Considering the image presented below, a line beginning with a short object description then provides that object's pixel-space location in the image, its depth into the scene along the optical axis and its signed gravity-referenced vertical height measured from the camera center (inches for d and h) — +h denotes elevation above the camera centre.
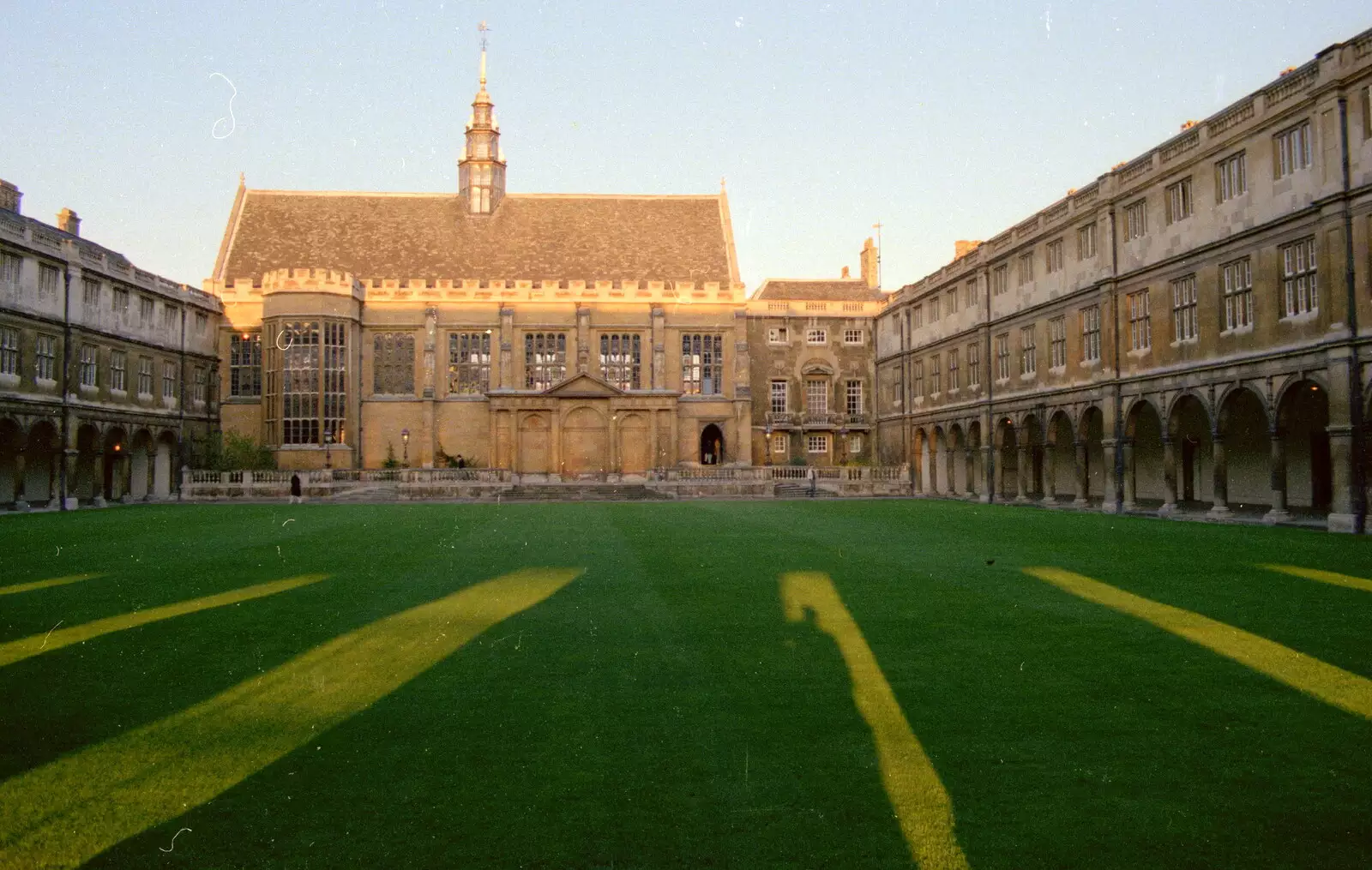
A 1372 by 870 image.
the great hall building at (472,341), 1834.4 +250.4
